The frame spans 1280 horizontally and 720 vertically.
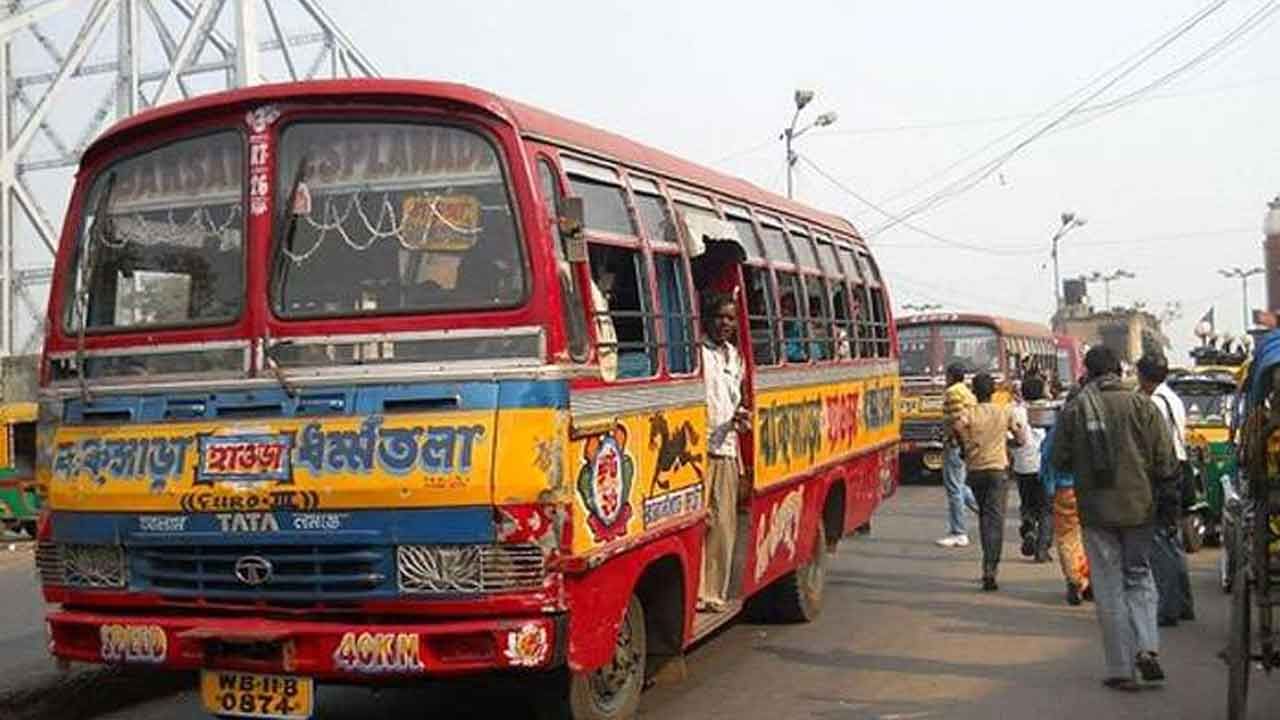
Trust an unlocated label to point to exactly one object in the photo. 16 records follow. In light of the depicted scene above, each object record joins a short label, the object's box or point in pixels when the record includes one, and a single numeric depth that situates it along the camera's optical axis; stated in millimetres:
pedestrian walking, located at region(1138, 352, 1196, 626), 8289
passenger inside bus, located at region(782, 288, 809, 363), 8312
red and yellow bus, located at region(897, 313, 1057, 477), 21156
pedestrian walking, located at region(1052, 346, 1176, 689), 6809
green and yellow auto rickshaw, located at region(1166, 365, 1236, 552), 11508
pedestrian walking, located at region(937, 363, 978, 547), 12273
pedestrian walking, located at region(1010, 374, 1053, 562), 11656
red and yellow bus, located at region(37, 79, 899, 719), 4727
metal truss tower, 38438
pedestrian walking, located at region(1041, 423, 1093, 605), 9531
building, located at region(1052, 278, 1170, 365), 50656
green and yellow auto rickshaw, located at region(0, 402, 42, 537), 13969
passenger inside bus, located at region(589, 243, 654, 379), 5605
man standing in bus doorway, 6816
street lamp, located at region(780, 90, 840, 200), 25031
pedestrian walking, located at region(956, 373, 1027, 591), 10438
